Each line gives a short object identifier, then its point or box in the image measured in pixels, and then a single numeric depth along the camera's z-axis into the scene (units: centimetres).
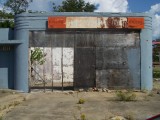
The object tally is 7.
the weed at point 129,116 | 634
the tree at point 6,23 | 1399
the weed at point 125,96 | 872
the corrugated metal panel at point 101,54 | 1071
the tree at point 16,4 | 2401
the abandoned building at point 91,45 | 1062
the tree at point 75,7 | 2816
